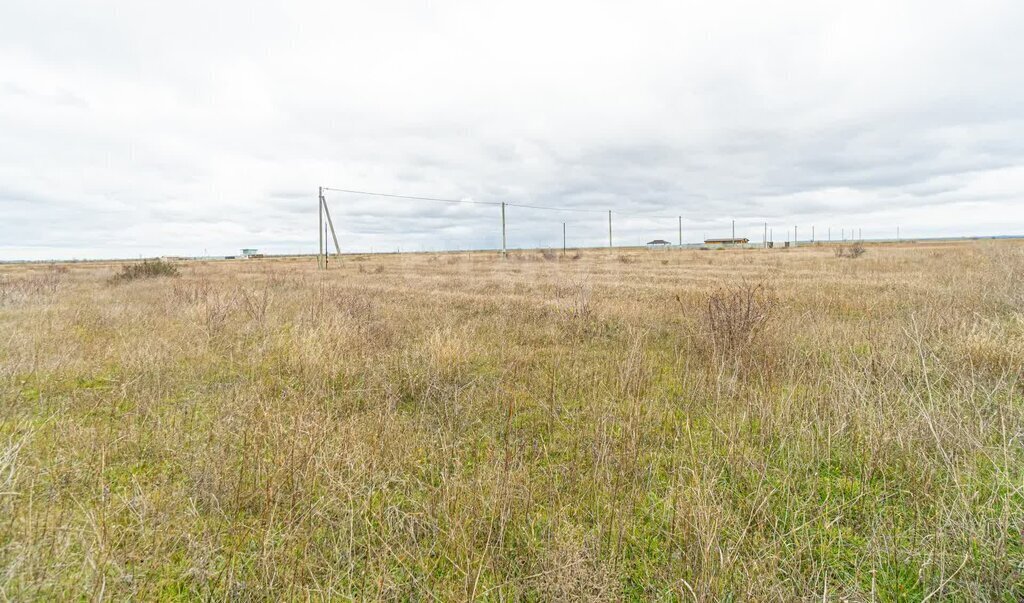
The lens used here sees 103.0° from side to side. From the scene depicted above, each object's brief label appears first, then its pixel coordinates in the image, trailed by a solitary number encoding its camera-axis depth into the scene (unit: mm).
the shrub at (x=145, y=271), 19375
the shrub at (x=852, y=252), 26300
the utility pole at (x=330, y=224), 31969
